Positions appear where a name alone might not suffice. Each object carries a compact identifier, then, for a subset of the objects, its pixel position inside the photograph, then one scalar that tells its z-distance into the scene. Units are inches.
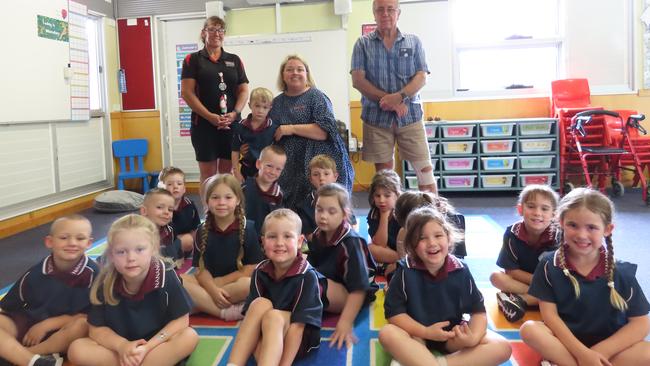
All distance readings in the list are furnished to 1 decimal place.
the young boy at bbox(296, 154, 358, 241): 105.7
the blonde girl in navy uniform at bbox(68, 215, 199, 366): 64.6
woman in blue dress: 114.2
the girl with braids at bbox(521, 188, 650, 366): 61.6
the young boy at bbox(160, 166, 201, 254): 116.2
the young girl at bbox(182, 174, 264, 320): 86.9
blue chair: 217.5
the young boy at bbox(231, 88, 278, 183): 115.4
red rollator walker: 172.1
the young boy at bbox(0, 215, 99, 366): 71.0
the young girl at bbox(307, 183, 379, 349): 78.4
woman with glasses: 124.2
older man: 118.7
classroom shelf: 195.6
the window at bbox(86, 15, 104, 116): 216.9
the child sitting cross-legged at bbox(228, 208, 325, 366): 64.5
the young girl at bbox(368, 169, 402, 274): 100.0
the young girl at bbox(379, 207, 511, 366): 64.2
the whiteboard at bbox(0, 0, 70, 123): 157.4
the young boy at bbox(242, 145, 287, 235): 104.0
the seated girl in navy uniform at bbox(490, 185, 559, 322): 81.7
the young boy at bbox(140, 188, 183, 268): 103.4
